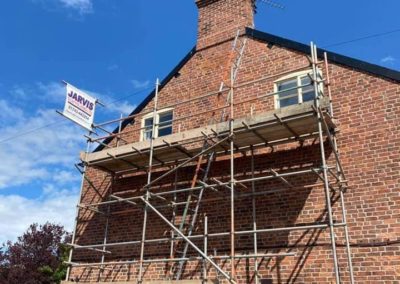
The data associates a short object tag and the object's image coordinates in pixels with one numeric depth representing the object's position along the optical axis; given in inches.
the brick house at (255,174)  349.4
